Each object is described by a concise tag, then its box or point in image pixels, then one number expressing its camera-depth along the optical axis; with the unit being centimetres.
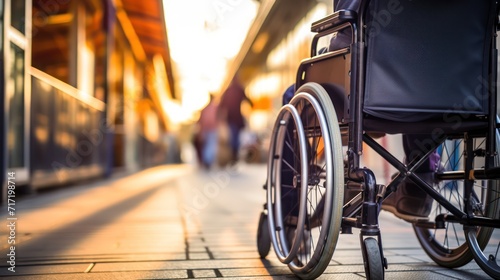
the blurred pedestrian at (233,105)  1012
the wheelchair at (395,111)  162
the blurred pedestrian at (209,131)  1148
